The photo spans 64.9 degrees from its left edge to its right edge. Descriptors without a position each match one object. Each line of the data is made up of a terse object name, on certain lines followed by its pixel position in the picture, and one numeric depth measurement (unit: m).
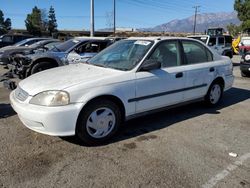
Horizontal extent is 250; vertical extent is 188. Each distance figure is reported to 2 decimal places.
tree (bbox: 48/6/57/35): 54.35
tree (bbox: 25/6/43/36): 47.77
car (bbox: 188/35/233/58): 11.33
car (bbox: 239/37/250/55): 15.15
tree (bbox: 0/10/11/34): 50.29
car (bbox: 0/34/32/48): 13.49
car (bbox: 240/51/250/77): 7.26
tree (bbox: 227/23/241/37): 29.21
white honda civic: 2.60
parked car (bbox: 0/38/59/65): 8.57
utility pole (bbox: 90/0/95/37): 14.09
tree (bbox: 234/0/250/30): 26.36
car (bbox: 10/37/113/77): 5.91
